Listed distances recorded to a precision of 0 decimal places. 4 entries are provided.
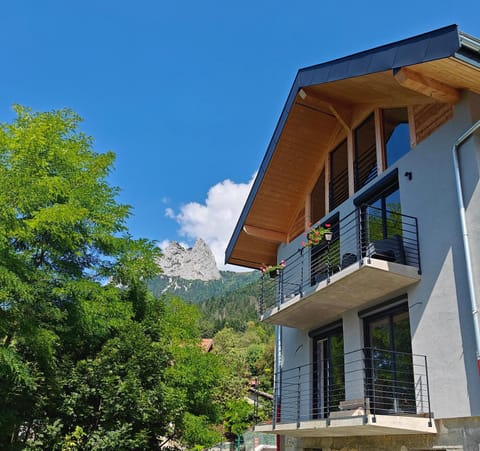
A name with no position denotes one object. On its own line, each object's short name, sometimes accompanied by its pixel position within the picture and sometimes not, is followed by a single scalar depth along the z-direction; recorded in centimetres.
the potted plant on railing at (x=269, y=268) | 1113
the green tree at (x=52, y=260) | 904
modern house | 698
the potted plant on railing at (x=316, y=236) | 995
